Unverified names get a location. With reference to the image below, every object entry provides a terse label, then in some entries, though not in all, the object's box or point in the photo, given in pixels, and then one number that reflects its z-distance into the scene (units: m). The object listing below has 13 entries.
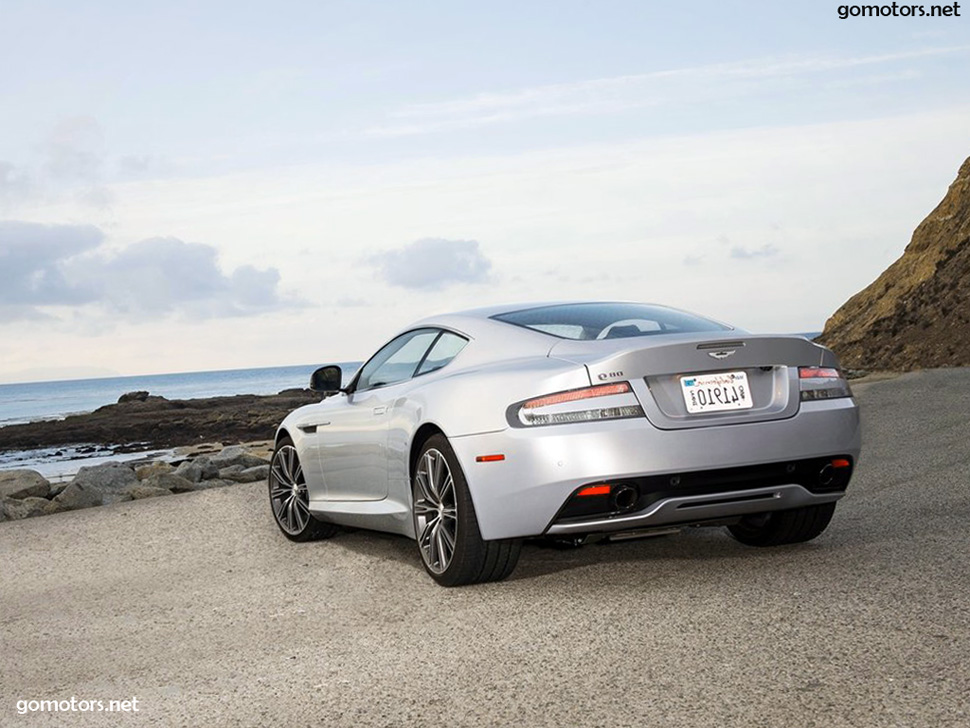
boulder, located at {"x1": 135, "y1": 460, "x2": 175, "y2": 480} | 17.04
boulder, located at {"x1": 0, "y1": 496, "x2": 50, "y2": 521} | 11.40
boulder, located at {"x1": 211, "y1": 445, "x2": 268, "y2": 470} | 16.91
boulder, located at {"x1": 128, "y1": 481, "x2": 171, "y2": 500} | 12.37
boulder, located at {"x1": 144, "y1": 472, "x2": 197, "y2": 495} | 12.73
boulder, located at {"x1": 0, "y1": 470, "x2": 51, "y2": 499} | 12.91
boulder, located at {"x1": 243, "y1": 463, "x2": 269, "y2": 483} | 14.12
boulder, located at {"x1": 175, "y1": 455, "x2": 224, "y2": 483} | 14.30
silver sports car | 5.54
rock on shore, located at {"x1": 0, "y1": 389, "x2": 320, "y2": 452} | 40.47
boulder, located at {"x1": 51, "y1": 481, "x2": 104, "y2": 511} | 11.77
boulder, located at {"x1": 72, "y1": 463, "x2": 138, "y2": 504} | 12.35
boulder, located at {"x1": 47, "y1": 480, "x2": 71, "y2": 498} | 13.35
